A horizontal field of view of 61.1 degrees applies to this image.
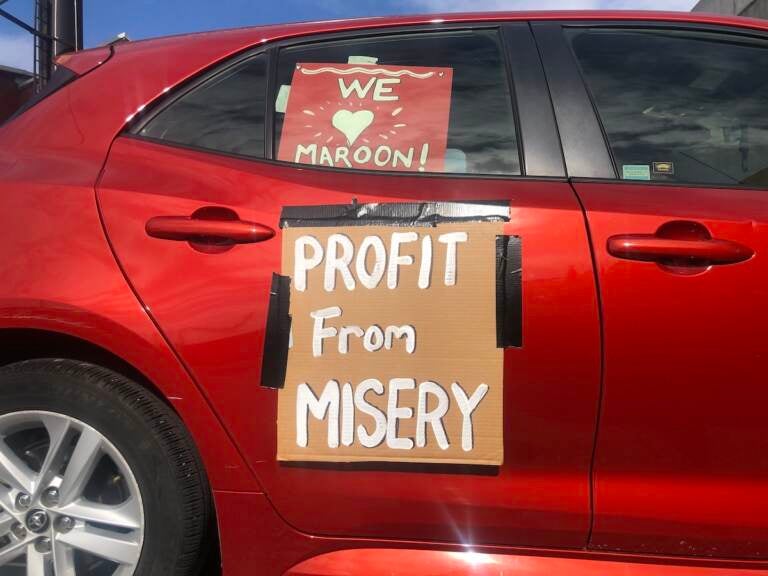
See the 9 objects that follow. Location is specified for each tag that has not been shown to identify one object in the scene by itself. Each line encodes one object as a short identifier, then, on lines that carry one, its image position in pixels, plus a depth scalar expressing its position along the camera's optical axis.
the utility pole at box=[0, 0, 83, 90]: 5.93
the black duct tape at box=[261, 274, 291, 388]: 1.52
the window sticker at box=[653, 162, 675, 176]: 1.63
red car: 1.45
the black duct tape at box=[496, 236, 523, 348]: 1.47
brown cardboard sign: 1.48
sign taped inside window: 1.67
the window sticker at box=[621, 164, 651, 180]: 1.62
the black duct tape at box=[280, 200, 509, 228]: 1.52
